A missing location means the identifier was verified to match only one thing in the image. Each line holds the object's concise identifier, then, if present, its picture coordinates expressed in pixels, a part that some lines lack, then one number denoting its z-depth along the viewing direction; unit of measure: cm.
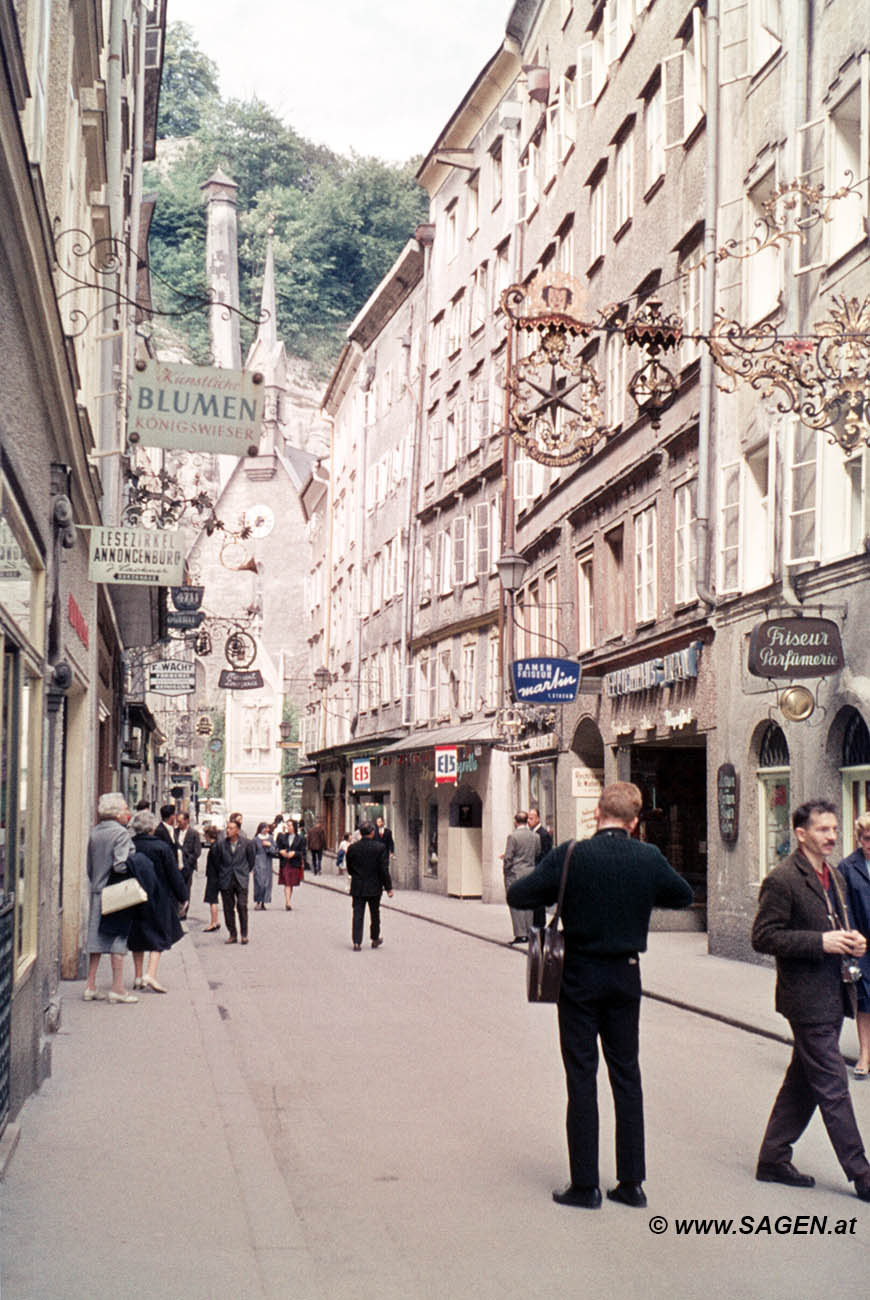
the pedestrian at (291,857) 3456
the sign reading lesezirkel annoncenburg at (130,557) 1534
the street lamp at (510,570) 2711
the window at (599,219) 2952
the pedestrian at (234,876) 2375
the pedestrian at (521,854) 2309
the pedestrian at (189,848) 3147
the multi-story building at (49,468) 809
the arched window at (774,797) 1972
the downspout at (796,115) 1872
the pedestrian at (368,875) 2241
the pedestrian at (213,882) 2398
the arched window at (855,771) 1734
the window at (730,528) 2084
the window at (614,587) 2716
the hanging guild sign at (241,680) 5169
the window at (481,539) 3959
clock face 9651
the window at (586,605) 2917
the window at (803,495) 1809
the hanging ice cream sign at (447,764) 3105
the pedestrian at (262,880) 3334
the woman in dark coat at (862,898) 1108
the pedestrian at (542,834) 2376
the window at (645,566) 2509
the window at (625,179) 2762
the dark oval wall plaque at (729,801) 2103
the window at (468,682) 4047
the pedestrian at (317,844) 5466
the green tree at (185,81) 12762
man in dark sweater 720
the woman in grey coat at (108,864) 1522
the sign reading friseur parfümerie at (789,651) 1642
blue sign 2611
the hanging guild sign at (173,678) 2950
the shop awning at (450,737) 3619
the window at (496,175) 4050
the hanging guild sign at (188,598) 3666
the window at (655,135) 2569
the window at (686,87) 2378
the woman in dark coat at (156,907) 1567
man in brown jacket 736
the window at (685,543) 2277
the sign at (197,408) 1205
